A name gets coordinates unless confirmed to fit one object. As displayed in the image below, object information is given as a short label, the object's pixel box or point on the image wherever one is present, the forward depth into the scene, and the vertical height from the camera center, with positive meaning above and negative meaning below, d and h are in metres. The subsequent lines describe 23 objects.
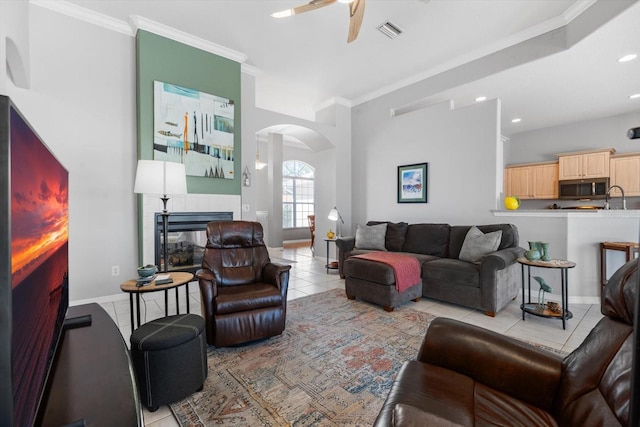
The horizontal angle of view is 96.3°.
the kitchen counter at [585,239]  3.39 -0.35
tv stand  0.88 -0.63
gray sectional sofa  3.06 -0.75
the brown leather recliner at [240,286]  2.29 -0.70
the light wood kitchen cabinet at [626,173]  5.01 +0.66
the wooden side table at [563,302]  2.74 -0.92
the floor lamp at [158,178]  2.55 +0.29
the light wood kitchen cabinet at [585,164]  5.30 +0.88
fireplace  3.67 -0.40
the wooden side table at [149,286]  2.13 -0.59
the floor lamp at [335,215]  5.32 -0.10
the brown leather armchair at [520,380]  0.99 -0.68
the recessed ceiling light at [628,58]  3.25 +1.76
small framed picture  4.82 +0.46
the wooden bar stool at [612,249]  3.20 -0.46
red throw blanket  3.22 -0.67
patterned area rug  1.64 -1.16
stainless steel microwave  5.32 +0.42
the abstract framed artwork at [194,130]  3.64 +1.08
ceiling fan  2.38 +1.72
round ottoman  1.63 -0.89
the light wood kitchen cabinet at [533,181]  6.08 +0.65
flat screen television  0.54 -0.14
